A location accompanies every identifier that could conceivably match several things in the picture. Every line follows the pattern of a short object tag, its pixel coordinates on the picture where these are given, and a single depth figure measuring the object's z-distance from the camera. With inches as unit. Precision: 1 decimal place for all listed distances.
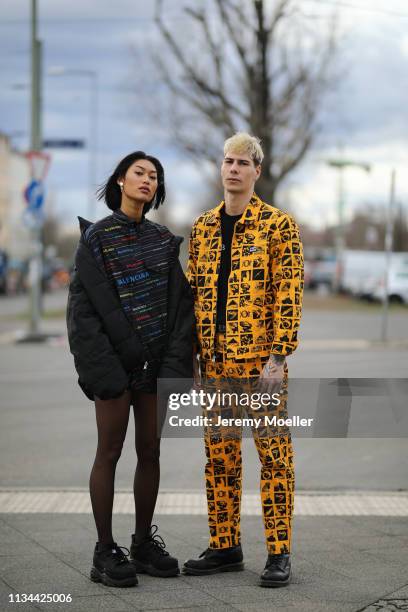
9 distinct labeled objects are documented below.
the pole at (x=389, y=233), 824.9
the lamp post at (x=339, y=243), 2273.6
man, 177.5
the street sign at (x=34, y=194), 818.8
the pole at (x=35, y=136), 852.0
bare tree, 1289.4
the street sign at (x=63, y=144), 884.6
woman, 174.2
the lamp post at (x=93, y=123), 1632.4
